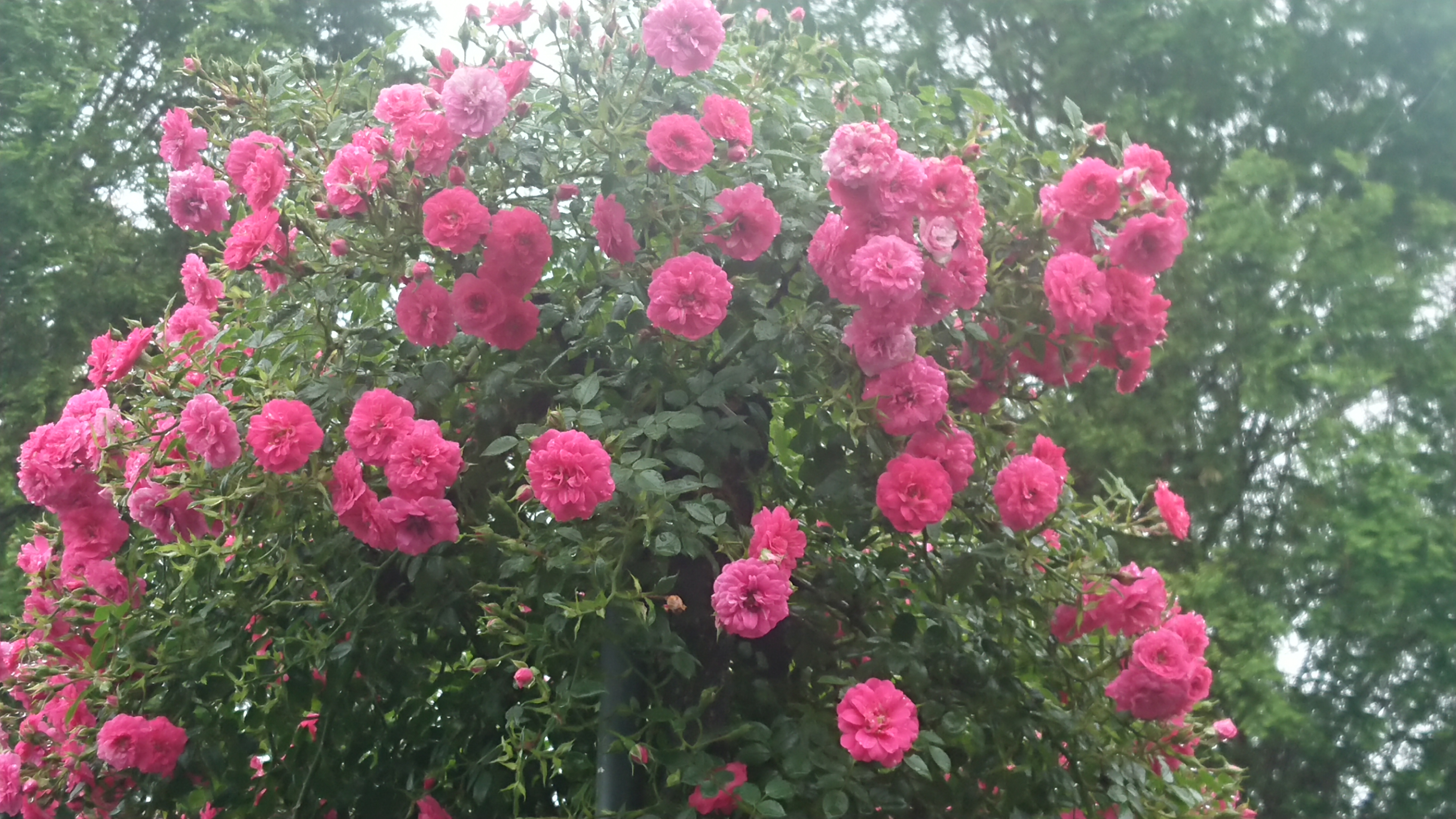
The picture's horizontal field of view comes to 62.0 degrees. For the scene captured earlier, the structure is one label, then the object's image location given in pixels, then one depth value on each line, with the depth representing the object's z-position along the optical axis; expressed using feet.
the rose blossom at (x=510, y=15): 6.35
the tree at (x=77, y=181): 23.11
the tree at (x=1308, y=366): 16.31
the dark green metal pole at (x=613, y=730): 5.64
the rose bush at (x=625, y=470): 5.53
